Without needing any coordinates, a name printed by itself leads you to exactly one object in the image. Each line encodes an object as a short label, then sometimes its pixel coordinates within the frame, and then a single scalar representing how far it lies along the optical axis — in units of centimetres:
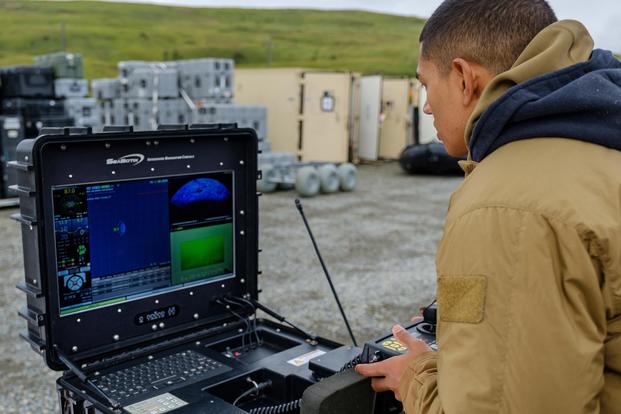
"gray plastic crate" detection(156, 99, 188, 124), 1398
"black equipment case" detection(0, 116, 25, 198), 1085
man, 119
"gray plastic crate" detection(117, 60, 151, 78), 1443
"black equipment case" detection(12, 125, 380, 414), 194
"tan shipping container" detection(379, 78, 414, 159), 1733
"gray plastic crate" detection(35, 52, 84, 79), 1249
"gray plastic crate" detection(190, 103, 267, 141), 1302
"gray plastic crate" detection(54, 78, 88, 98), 1203
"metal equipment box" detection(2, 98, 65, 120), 1113
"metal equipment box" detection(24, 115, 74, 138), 1122
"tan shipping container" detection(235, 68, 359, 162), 1546
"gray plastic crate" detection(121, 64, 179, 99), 1393
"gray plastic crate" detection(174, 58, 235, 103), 1352
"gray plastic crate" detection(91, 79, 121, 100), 1493
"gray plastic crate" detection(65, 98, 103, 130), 1188
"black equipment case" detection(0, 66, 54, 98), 1136
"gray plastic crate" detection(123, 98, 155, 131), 1407
